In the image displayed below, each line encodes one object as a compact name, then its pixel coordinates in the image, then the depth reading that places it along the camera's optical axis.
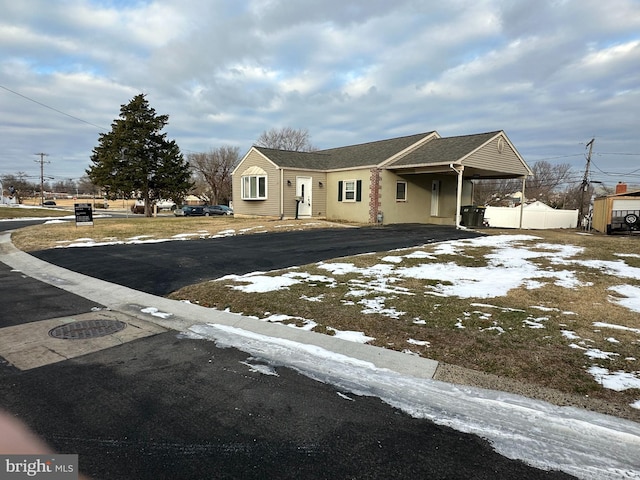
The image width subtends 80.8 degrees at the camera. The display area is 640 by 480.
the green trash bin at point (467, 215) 19.06
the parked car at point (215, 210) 41.38
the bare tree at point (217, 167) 54.81
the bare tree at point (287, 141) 51.44
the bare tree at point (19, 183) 100.76
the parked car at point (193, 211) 41.12
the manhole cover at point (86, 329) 4.49
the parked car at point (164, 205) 74.69
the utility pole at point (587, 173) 35.03
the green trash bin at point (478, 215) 19.11
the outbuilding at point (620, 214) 19.81
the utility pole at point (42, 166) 73.32
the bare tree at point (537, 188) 57.91
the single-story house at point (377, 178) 18.15
